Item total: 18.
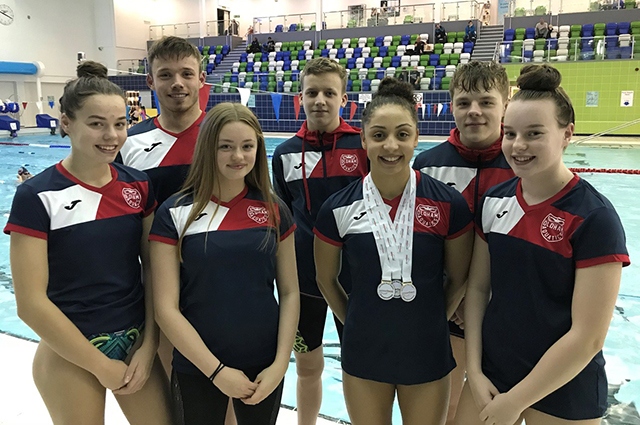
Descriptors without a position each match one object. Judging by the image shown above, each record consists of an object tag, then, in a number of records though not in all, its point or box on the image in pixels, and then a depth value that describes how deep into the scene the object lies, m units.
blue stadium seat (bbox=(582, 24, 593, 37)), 17.16
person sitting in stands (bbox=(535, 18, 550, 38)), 17.03
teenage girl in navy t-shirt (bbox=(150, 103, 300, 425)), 1.62
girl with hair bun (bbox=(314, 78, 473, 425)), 1.64
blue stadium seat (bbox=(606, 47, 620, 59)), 15.21
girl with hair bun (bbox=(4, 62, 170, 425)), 1.50
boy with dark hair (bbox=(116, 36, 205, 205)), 2.06
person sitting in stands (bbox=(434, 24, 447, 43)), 19.45
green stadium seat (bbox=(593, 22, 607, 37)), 16.97
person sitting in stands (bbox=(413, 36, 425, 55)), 18.75
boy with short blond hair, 2.24
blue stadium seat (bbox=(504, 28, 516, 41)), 18.21
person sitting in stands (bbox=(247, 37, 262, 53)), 22.54
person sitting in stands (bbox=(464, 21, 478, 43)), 18.91
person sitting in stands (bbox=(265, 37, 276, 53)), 22.27
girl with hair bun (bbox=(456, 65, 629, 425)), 1.36
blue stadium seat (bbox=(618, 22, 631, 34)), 16.42
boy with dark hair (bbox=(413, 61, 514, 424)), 1.98
